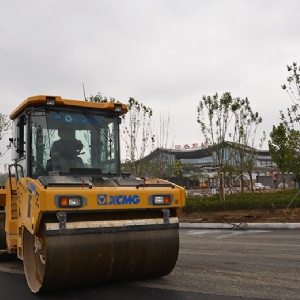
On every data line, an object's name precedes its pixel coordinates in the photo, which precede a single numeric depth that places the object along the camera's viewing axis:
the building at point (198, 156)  28.39
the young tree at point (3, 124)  24.91
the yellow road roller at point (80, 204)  5.10
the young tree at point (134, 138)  24.22
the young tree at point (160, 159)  28.23
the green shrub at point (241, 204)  17.69
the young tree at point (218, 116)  22.02
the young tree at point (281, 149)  24.94
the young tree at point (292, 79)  17.41
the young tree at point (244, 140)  26.11
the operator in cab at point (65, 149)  6.20
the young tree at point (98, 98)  23.06
